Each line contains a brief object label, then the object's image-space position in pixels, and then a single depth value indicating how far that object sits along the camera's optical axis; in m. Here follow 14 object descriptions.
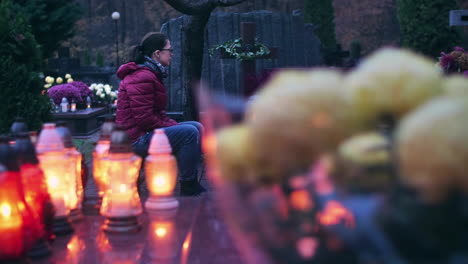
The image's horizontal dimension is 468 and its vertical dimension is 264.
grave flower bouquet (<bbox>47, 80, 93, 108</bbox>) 10.04
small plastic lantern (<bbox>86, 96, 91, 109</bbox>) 10.51
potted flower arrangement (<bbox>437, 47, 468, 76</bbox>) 4.48
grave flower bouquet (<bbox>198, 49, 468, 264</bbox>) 0.60
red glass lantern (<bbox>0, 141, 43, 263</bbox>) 1.26
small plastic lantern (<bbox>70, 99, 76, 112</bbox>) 9.84
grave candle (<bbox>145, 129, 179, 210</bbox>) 1.83
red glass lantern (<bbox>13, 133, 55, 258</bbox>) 1.41
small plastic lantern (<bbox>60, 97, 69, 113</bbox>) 9.69
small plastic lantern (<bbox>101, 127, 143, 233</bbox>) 1.66
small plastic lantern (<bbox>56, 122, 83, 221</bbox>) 1.76
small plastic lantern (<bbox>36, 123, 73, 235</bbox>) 1.61
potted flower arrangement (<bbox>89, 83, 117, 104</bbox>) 11.27
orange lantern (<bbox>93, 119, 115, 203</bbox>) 1.86
